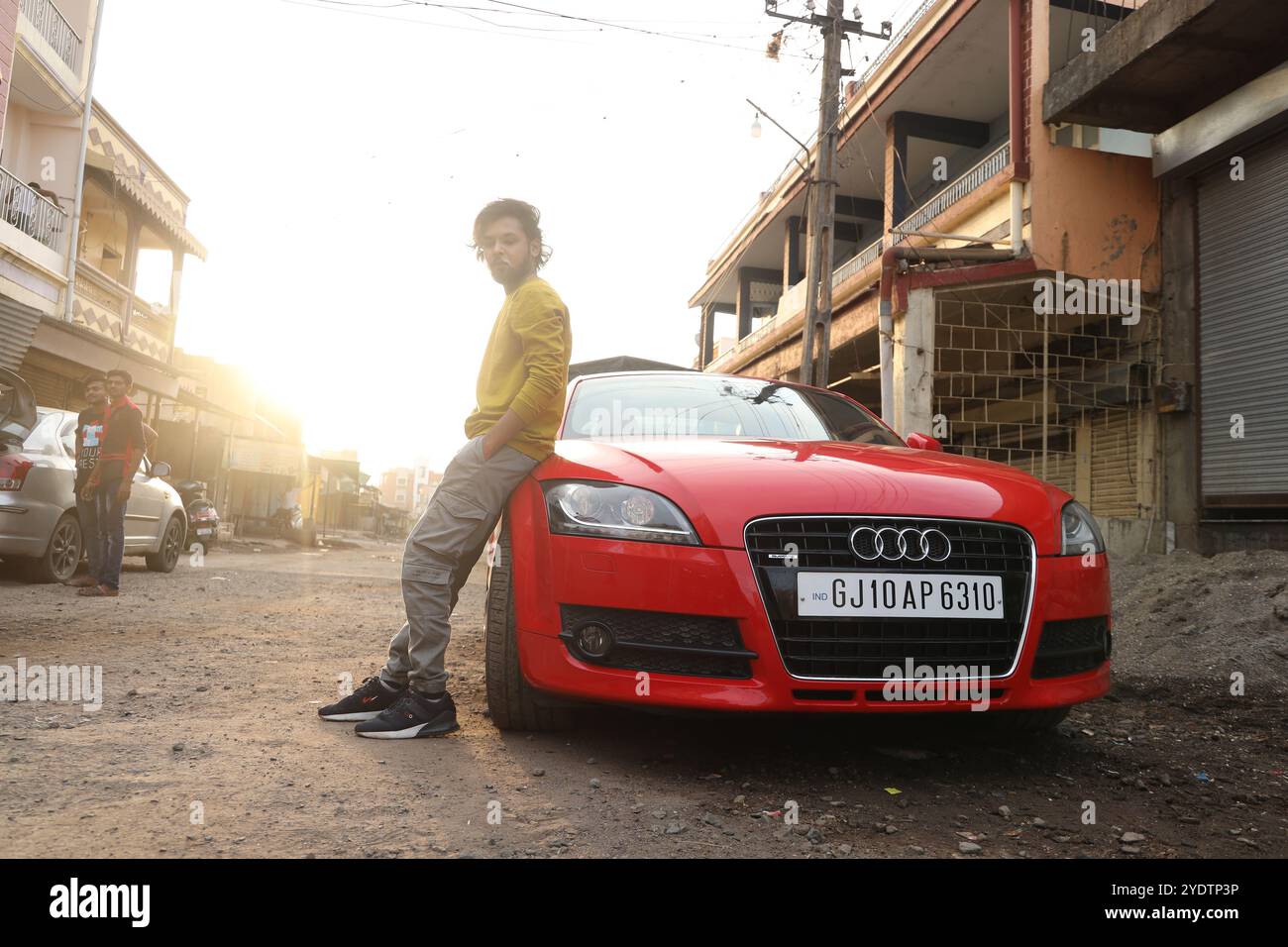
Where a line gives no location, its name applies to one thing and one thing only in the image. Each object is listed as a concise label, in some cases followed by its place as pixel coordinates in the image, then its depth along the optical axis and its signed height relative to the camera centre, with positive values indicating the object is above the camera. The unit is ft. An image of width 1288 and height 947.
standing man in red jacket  20.99 +0.97
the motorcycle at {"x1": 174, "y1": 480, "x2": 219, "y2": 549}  42.11 +0.08
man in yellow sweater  8.84 +0.51
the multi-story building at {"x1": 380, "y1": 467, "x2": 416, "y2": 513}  359.05 +15.44
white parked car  21.21 +0.43
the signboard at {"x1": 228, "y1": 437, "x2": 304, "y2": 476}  68.18 +4.99
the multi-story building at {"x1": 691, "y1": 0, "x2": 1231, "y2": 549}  28.25 +9.21
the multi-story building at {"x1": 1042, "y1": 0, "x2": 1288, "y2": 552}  23.35 +9.79
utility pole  34.32 +13.51
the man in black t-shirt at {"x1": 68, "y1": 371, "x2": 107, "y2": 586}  21.26 +1.40
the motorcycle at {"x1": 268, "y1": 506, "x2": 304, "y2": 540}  69.31 -0.13
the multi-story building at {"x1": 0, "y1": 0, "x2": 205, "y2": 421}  38.53 +17.70
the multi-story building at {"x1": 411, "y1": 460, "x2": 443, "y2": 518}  320.19 +18.57
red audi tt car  7.39 -0.47
